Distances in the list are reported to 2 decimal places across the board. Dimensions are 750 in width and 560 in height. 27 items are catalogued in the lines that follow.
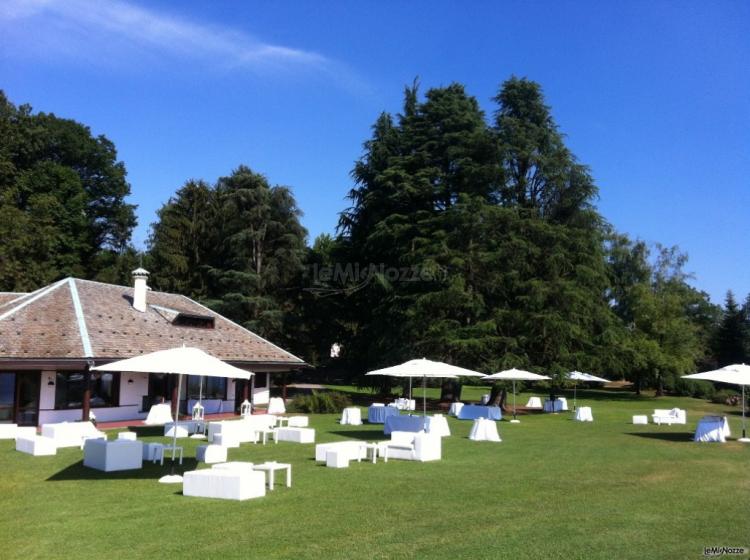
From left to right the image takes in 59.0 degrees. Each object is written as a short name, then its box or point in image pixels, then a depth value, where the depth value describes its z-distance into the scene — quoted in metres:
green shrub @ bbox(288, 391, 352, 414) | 29.53
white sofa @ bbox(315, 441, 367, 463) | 14.11
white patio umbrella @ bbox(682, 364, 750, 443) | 19.50
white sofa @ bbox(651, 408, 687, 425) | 27.66
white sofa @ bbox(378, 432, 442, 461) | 14.97
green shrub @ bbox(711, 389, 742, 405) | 43.64
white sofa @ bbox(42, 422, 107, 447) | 16.20
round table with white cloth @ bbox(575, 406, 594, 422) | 28.58
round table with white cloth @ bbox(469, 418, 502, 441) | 19.55
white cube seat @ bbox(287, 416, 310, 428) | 21.56
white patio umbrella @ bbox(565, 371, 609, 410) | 32.64
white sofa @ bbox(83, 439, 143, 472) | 12.62
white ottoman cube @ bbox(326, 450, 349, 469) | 13.58
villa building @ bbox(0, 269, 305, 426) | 20.94
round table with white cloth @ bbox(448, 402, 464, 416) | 28.95
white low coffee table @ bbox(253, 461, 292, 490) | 10.93
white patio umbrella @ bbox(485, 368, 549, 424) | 27.02
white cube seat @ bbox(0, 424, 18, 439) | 18.20
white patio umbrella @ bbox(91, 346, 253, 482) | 11.83
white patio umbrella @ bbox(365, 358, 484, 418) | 19.84
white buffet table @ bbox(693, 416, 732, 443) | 20.16
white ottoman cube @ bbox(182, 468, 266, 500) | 10.02
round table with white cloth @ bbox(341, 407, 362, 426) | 24.27
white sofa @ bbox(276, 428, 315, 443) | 18.09
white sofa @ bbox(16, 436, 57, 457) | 14.88
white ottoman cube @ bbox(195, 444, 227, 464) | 13.97
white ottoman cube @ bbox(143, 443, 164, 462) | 13.89
